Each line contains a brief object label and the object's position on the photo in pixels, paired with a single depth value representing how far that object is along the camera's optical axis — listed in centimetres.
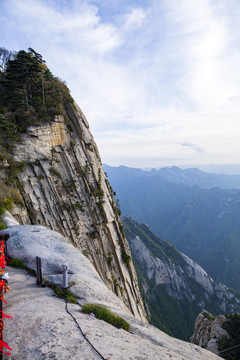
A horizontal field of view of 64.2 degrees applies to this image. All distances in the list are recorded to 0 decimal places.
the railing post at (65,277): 884
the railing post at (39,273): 902
